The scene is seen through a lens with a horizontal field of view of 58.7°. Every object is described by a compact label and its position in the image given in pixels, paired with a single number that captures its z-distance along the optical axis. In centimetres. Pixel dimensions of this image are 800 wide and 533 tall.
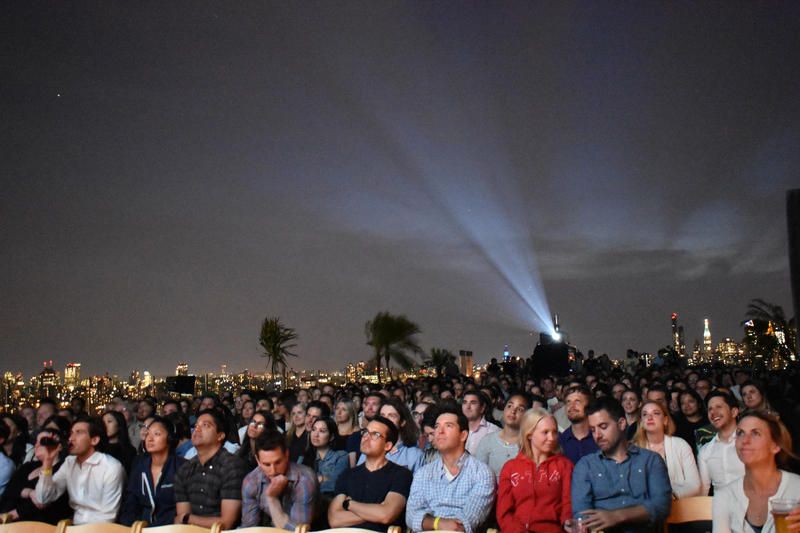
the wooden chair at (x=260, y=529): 392
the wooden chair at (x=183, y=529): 407
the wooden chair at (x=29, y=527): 428
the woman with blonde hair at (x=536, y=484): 427
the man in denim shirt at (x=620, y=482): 418
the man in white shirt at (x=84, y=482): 555
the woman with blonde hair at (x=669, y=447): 525
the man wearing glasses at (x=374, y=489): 471
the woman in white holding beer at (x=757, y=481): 349
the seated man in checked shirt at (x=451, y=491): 448
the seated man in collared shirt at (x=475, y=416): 705
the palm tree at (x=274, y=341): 1816
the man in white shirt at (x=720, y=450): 528
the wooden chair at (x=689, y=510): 424
